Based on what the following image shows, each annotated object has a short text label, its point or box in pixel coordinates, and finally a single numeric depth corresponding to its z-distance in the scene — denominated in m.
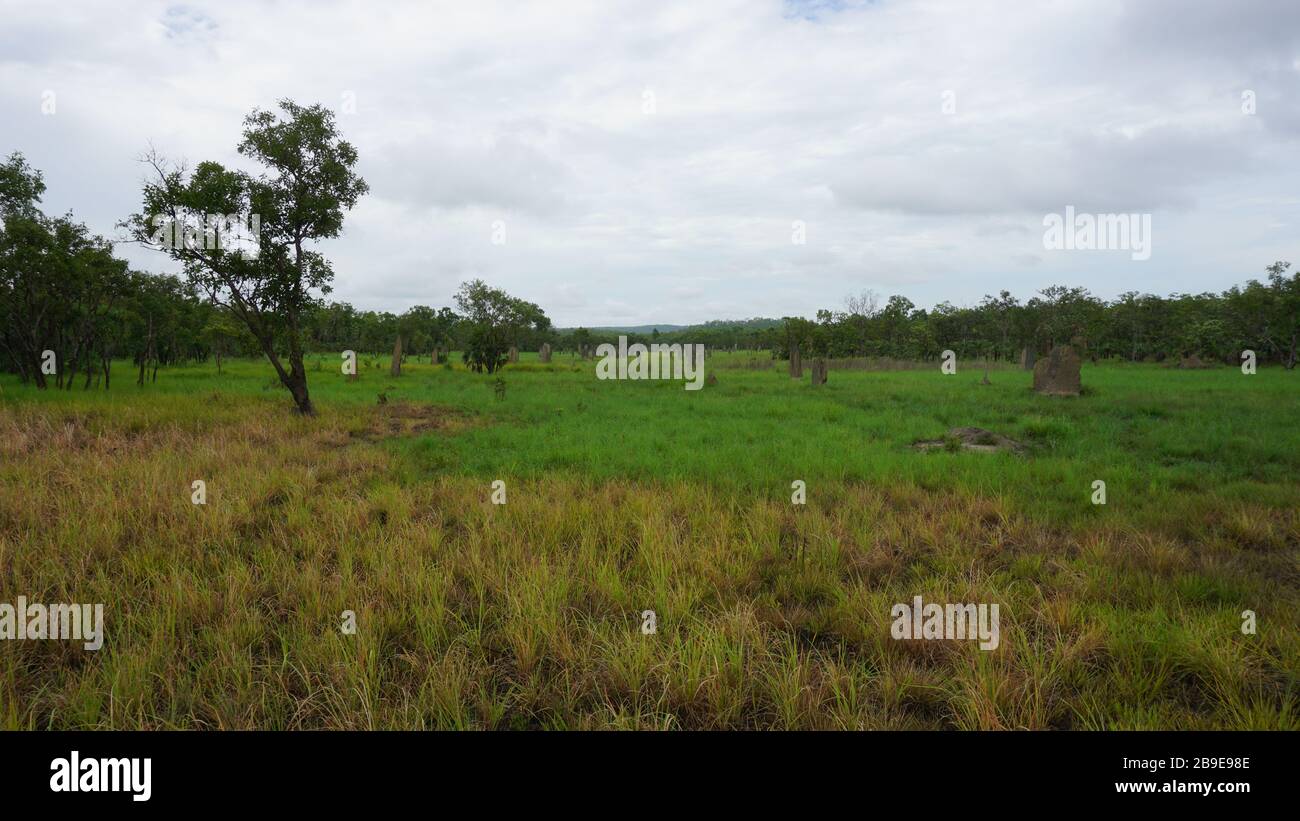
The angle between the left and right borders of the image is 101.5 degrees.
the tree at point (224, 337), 19.65
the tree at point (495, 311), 54.94
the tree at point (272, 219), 14.53
